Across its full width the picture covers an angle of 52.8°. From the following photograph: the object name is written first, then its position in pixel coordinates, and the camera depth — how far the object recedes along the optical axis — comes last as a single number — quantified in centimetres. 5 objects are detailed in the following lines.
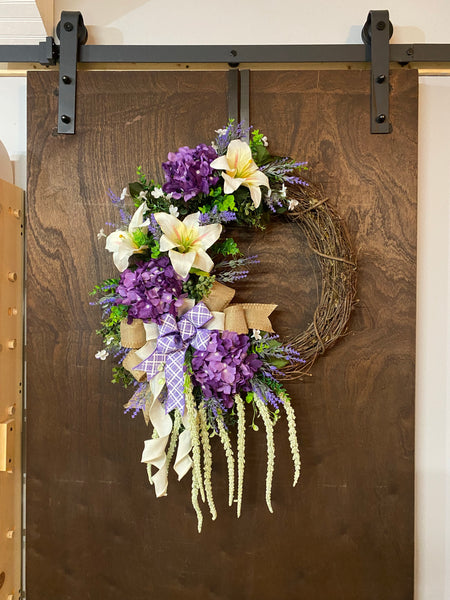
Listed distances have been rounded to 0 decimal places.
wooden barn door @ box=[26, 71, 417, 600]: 121
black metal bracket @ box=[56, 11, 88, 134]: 121
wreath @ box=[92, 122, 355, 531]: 101
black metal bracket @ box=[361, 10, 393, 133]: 120
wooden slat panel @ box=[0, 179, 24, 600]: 118
